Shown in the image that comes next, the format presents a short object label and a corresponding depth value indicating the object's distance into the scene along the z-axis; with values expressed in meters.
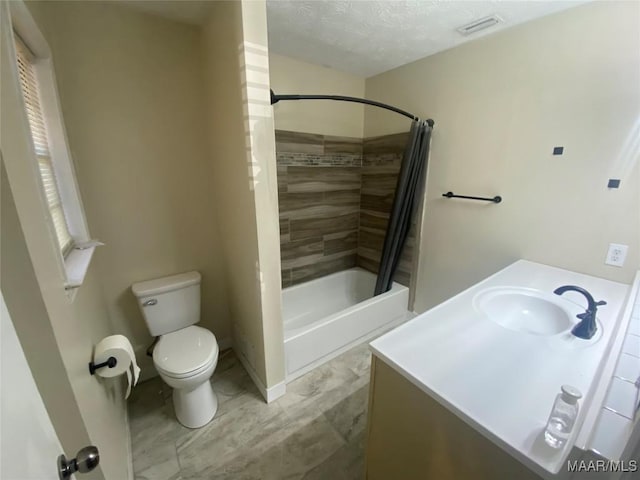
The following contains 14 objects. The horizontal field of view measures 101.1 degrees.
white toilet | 1.46
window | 1.02
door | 0.37
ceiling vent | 1.55
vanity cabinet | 0.68
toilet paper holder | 0.96
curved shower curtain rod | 1.38
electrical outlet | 1.41
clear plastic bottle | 0.60
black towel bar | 1.84
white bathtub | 1.88
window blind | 1.09
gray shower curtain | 2.06
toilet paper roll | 1.04
